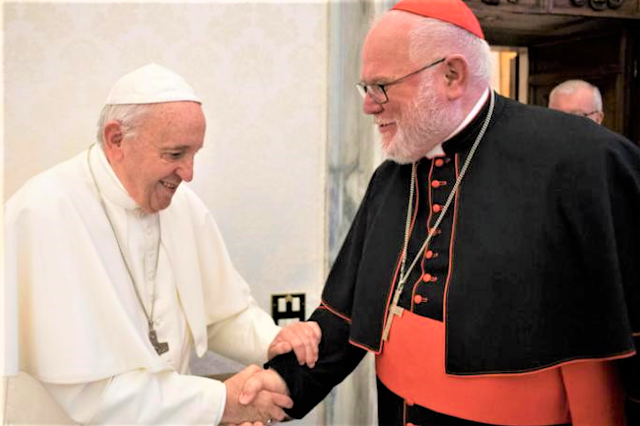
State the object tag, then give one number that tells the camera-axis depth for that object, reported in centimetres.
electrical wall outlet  322
